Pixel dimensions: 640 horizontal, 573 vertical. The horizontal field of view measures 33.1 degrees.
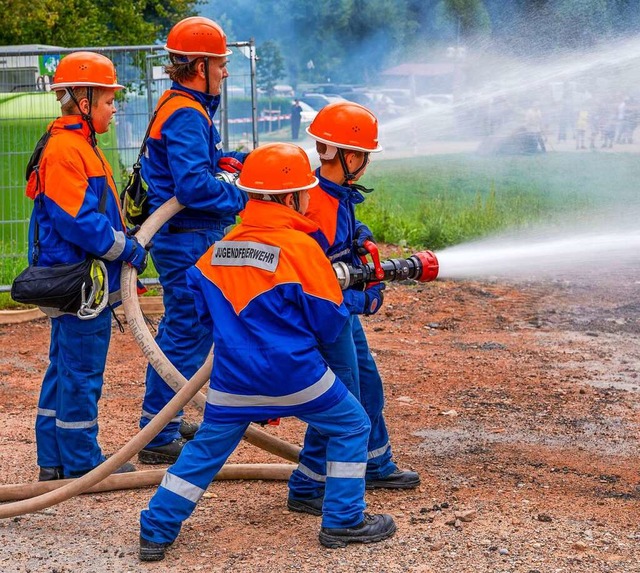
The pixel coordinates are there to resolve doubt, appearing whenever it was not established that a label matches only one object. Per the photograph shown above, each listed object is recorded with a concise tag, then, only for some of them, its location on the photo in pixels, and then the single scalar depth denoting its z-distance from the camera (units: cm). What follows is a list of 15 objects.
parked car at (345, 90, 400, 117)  3130
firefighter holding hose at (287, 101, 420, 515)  442
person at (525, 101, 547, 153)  2131
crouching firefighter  401
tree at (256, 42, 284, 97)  4738
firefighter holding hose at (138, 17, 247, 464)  504
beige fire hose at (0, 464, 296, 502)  486
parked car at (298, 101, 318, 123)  3324
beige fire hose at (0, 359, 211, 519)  443
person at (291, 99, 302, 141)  2964
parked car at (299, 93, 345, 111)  3750
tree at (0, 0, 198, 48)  1438
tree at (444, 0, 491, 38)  3509
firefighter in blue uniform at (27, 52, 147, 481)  466
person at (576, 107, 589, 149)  2305
